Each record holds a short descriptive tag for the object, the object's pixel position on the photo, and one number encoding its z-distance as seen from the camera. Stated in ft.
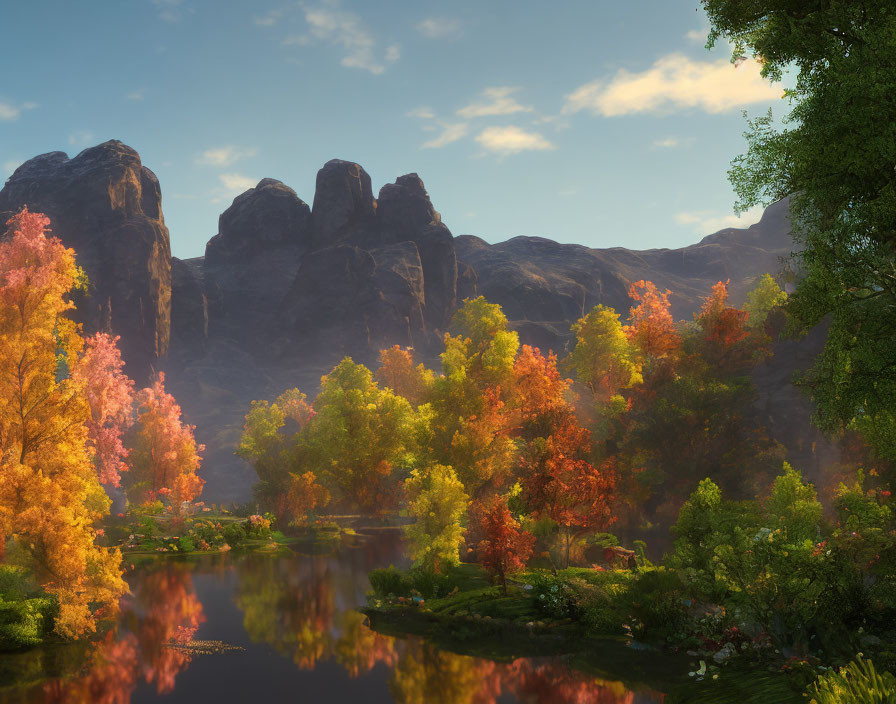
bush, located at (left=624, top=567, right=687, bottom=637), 51.88
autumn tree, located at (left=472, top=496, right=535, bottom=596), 63.87
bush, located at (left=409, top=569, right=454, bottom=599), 65.87
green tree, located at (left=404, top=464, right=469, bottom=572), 68.33
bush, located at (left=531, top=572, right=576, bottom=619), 57.82
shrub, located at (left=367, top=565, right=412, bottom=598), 66.63
